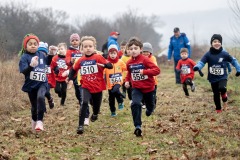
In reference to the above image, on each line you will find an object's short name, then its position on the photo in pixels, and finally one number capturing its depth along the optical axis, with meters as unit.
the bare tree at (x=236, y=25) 13.81
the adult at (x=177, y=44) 18.17
